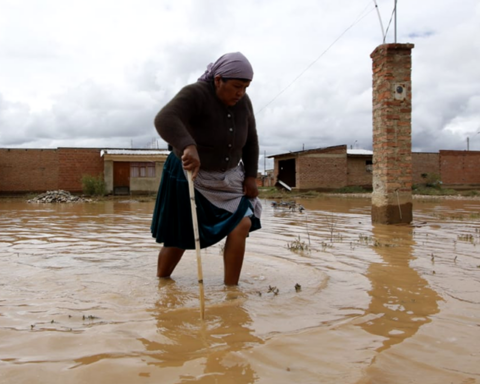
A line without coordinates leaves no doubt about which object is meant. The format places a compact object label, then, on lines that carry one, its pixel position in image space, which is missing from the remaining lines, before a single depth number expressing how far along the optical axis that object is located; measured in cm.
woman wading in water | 295
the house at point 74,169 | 2584
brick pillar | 748
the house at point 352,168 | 2869
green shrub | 2475
